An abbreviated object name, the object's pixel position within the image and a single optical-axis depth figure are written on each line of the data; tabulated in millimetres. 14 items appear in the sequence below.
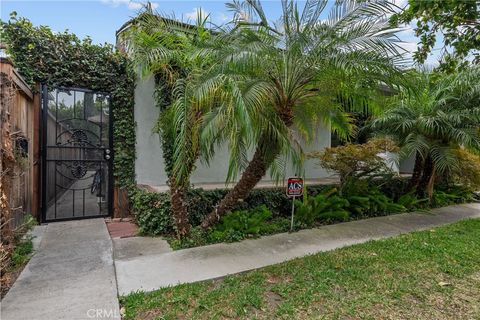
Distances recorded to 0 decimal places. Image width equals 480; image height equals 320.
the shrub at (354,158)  6003
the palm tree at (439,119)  6070
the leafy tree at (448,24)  3359
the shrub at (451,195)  7676
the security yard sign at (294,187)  4895
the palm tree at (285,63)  3445
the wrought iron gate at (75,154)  5047
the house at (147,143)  5805
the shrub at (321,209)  5438
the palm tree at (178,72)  3504
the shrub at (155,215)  4598
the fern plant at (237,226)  4453
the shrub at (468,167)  6854
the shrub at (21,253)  3287
